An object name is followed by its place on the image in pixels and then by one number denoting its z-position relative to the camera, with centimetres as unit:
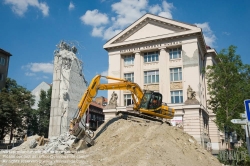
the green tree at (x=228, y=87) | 2059
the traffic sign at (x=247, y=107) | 536
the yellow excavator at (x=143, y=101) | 1619
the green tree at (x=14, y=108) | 3209
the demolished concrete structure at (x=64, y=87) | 1914
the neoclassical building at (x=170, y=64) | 3097
